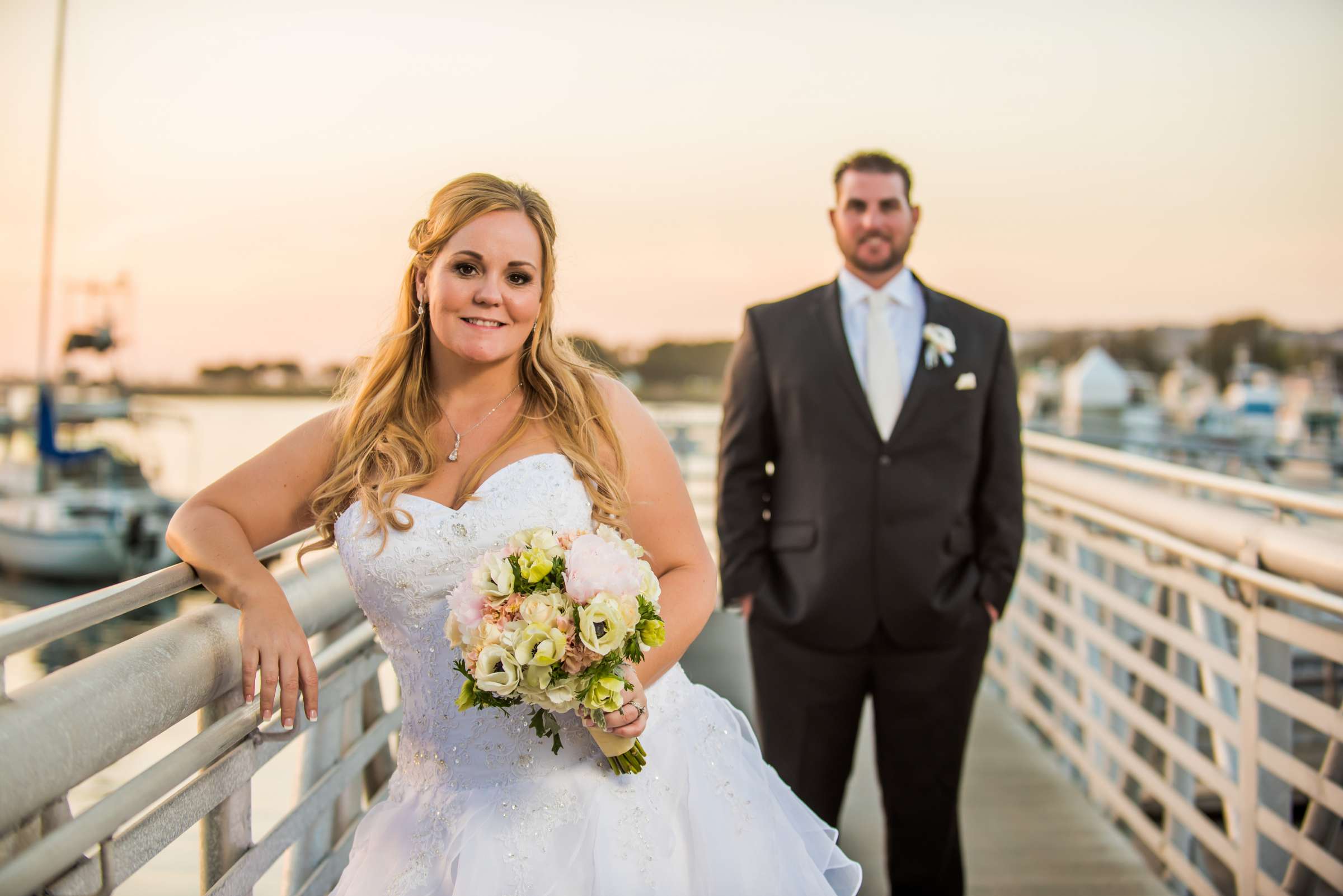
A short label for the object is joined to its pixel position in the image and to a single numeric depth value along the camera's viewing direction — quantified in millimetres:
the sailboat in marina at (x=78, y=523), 33188
